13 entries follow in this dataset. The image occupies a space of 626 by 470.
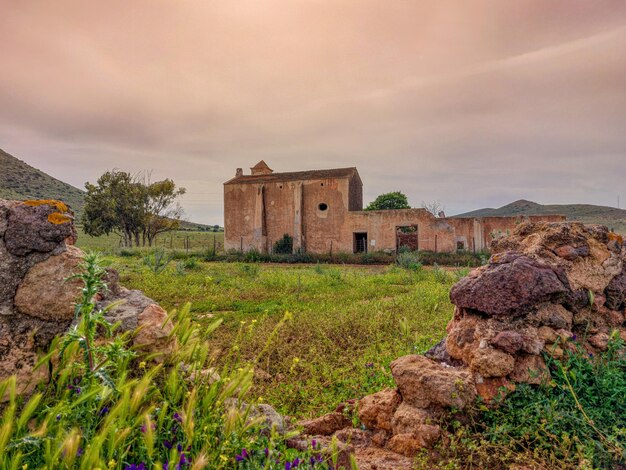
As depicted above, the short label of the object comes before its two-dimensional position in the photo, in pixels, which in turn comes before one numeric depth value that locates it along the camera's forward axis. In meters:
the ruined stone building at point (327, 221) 26.91
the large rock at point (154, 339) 2.38
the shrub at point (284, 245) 31.06
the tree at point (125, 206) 35.41
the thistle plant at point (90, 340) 1.79
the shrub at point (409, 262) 16.98
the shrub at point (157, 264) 14.40
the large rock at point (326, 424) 2.88
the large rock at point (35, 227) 2.36
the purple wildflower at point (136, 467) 1.57
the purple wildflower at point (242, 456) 1.82
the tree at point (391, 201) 46.25
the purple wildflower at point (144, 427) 1.76
